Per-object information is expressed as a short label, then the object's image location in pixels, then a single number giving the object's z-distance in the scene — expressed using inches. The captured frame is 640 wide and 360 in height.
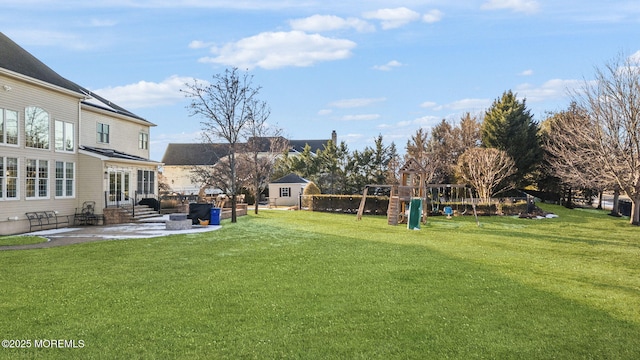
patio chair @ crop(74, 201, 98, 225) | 867.4
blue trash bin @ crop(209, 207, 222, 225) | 872.1
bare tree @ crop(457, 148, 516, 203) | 1369.3
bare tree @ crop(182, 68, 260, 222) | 1016.2
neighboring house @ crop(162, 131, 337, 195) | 2418.8
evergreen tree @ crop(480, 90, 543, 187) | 1537.9
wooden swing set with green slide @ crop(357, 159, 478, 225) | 913.1
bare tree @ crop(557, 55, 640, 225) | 1045.2
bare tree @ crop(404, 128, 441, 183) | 1579.7
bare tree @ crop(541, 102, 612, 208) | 1149.1
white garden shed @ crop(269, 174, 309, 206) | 1726.1
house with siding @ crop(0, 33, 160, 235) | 729.0
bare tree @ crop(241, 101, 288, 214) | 1405.0
